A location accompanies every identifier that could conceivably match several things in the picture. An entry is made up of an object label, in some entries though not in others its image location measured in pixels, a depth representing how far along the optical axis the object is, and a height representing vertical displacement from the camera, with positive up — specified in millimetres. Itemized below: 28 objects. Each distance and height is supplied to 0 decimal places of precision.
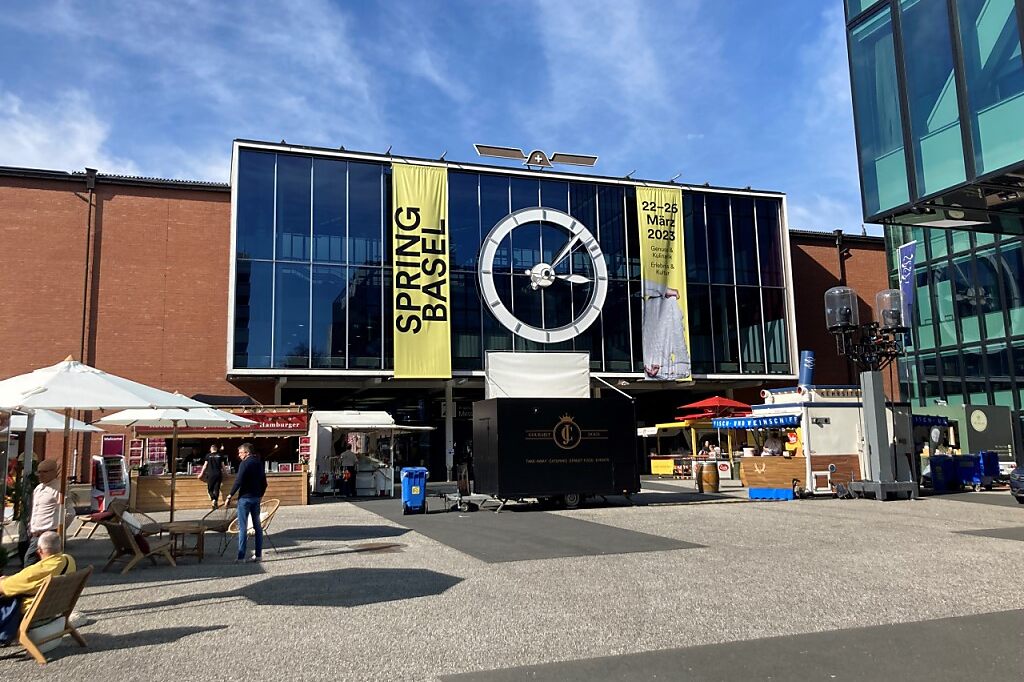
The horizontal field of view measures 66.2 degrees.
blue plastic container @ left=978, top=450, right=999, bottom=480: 23953 -1078
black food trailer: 18812 -241
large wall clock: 33594 +7145
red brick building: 31531 +7005
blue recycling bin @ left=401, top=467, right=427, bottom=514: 18188 -1102
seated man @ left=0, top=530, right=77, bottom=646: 6180 -1125
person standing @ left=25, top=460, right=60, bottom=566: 8312 -569
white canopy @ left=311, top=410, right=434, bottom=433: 26953 +805
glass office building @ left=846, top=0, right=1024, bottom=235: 12836 +5697
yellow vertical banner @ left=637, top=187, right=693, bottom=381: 35312 +6935
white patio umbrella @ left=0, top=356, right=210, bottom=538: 9117 +719
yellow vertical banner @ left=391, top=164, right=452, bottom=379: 32312 +6865
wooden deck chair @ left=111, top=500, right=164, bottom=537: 10633 -967
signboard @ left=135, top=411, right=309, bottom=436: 22969 +623
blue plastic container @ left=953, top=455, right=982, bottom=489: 23672 -1197
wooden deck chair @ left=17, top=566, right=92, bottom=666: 5953 -1202
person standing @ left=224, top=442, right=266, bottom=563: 10992 -622
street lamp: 20109 +2099
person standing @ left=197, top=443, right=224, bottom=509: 20578 -708
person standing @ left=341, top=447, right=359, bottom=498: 25781 -836
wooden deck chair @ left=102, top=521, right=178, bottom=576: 10188 -1301
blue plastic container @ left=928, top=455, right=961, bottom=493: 23375 -1319
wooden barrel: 23156 -1243
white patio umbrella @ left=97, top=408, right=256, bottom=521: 13856 +598
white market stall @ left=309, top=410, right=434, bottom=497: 26328 -266
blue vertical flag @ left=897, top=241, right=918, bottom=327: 36781 +7526
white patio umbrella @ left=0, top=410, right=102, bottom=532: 15578 +574
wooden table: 10953 -1223
